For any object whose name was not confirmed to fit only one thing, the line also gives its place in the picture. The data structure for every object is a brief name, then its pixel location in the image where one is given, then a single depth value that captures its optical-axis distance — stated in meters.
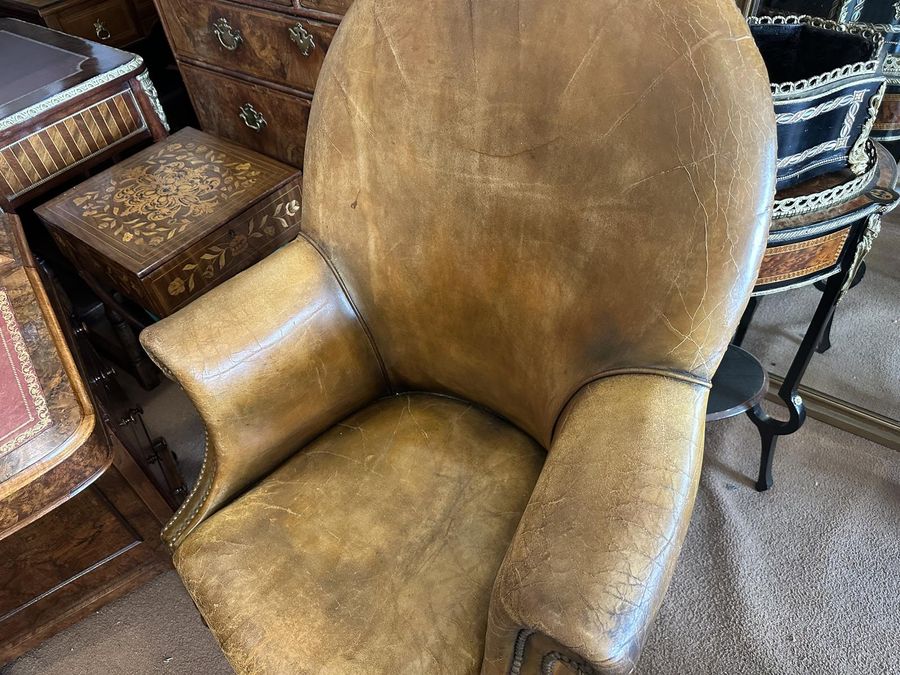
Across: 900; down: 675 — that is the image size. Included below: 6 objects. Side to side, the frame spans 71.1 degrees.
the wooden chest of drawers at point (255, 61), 1.60
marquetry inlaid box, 1.46
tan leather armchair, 0.68
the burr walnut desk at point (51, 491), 0.86
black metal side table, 1.04
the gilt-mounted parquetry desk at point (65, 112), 1.65
